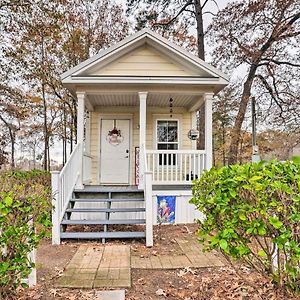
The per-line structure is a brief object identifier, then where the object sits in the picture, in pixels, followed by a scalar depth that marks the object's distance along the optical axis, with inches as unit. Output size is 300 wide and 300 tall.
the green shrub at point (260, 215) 102.8
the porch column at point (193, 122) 394.3
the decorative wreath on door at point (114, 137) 386.6
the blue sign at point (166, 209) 298.0
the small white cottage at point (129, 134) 259.5
